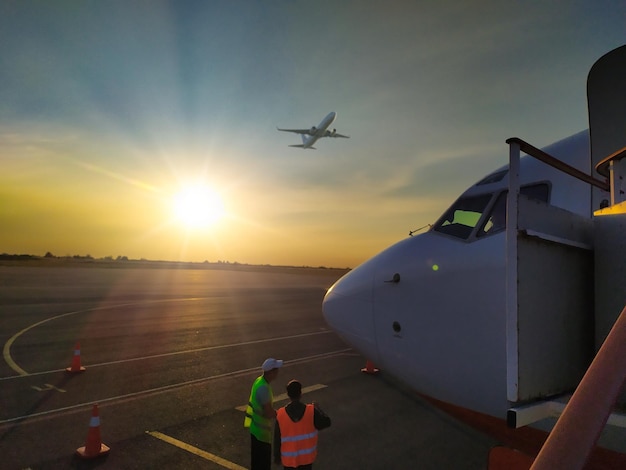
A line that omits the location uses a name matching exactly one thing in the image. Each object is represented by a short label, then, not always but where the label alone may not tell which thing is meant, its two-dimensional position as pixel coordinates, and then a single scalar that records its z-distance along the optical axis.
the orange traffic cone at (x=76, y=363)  11.51
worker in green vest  5.72
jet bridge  2.77
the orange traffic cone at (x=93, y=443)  6.79
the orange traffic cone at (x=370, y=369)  12.48
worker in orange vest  5.00
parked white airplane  2.86
